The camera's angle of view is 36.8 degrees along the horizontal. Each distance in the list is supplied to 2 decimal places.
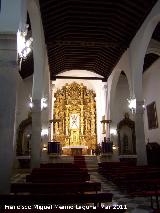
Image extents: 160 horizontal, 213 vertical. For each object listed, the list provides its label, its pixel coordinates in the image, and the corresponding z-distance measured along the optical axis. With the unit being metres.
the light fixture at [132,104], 12.06
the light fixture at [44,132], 15.39
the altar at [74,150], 19.78
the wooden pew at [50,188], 4.43
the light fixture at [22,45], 5.82
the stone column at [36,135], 11.20
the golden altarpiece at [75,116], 21.56
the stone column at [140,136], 11.51
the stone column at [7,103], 5.15
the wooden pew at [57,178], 5.79
